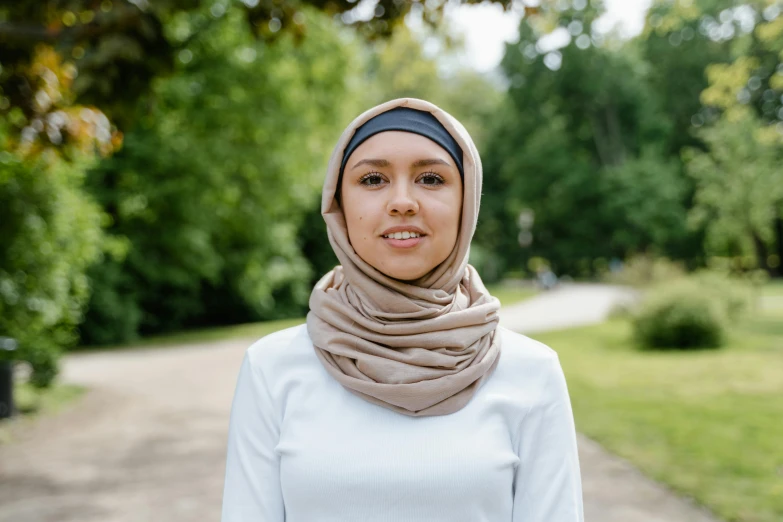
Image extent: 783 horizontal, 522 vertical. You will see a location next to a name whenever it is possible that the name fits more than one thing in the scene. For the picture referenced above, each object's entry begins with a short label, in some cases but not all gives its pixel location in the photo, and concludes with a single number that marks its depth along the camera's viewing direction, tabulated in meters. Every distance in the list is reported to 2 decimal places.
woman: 1.72
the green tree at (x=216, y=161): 17.92
